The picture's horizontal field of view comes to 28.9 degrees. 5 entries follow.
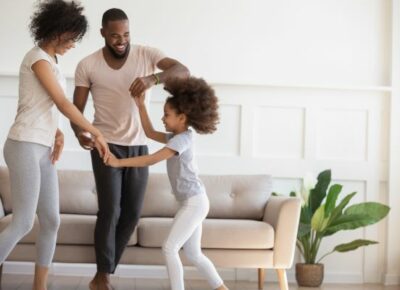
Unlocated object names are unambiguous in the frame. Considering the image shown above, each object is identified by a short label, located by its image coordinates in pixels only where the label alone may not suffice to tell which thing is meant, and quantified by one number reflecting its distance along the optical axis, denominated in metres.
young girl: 3.40
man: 3.67
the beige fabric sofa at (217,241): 4.34
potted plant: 4.95
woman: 3.17
